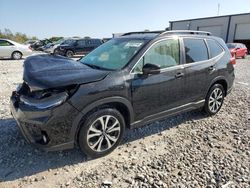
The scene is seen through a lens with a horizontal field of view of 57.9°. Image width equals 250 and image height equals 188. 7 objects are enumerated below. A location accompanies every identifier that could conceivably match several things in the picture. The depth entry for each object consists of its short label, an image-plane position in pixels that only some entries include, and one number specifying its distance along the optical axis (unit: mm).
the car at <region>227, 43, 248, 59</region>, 18255
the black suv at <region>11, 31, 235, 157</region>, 2844
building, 28891
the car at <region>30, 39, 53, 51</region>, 29784
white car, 15211
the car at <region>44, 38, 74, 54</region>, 23250
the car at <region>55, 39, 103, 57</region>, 18781
